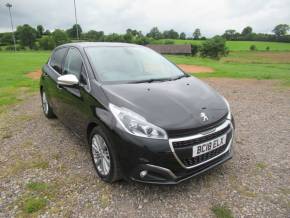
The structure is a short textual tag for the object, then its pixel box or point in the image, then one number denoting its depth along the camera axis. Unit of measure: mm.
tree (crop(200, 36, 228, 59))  51031
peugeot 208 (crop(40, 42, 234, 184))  2189
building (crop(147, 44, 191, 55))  58062
